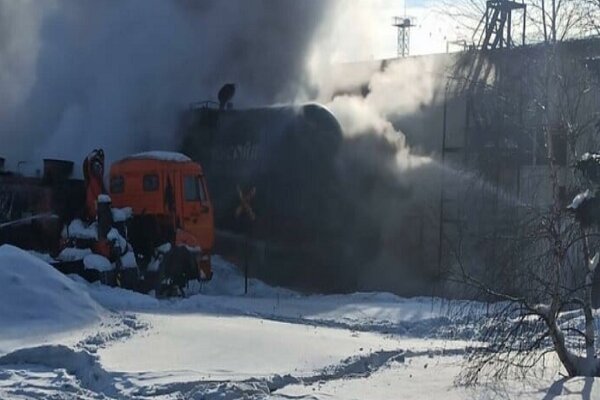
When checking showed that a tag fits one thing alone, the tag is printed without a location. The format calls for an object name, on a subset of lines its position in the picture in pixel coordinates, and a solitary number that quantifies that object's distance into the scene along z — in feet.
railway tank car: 74.08
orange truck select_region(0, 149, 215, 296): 60.80
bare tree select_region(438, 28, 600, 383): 31.32
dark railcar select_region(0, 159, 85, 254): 68.28
